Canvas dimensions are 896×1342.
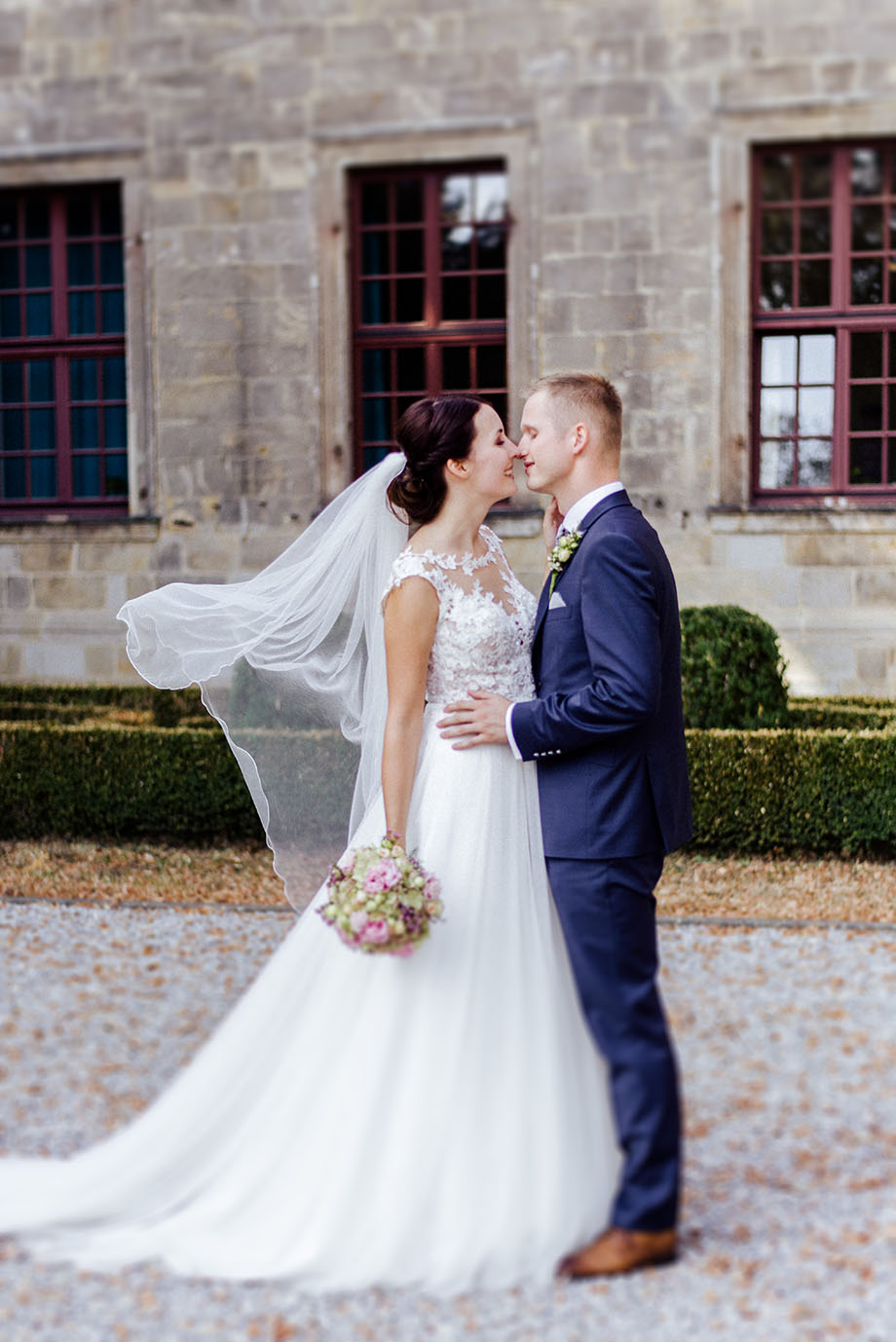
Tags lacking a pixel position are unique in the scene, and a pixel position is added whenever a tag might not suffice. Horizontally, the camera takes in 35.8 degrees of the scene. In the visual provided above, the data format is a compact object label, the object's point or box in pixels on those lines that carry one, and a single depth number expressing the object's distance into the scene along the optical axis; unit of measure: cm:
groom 277
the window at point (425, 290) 1076
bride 287
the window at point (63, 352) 1147
